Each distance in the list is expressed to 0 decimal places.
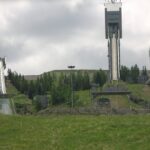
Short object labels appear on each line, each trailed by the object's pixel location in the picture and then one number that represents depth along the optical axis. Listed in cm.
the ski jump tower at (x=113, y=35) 17300
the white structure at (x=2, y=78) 13642
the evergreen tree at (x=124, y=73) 19685
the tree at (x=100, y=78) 18262
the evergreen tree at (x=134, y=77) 19688
